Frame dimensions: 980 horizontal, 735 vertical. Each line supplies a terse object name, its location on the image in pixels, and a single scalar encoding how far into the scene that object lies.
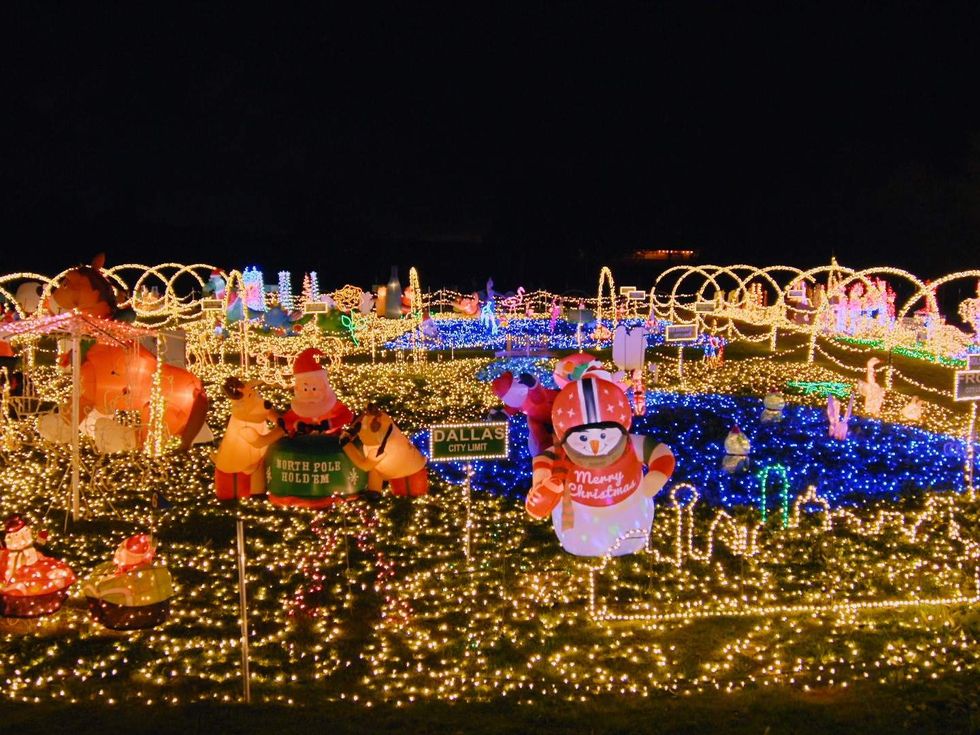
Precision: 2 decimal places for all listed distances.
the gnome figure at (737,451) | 11.00
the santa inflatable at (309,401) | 9.20
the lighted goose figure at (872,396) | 14.35
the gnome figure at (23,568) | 6.36
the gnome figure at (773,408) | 13.76
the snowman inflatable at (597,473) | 7.16
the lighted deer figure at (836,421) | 12.66
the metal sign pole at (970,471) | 9.68
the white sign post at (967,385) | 9.20
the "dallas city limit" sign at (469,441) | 7.32
